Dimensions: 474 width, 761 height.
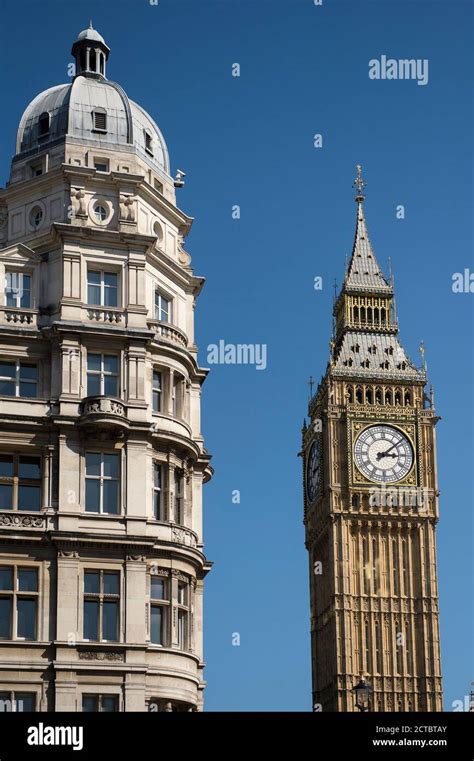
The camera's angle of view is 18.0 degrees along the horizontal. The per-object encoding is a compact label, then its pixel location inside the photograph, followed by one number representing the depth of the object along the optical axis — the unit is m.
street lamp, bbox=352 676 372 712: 50.61
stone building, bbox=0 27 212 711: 50.41
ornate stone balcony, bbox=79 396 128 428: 52.06
